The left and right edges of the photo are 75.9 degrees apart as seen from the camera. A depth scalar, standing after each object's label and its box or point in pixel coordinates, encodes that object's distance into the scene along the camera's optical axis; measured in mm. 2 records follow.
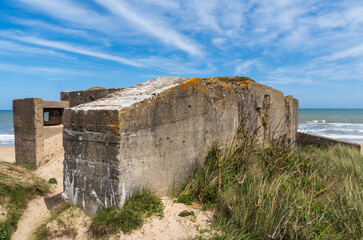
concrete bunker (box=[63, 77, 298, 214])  2754
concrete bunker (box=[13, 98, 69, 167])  6656
